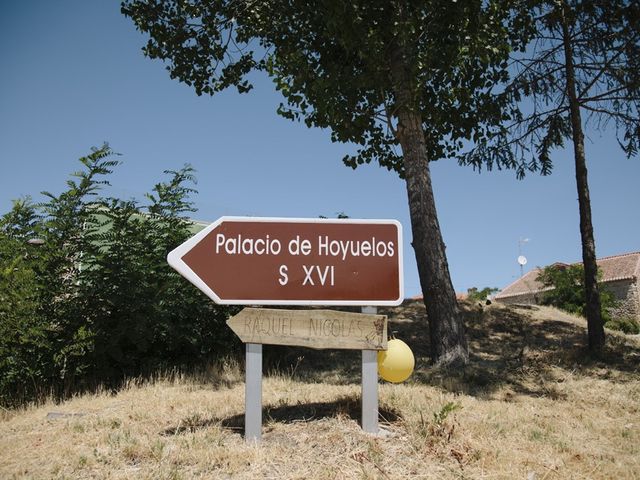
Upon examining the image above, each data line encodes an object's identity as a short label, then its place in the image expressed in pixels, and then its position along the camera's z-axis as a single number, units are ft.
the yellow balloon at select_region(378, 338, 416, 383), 14.78
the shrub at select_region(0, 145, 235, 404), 21.24
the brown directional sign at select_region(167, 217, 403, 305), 14.10
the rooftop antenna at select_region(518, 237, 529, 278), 118.52
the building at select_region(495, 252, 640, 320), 103.35
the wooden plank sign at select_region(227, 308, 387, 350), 14.11
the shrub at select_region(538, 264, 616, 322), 88.79
